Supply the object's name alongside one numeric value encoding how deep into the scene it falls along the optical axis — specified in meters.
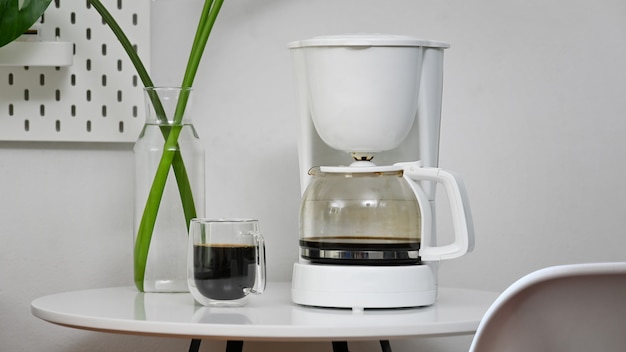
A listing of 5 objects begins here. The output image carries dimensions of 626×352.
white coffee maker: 1.64
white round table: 1.50
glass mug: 1.65
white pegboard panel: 2.00
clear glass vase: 1.81
